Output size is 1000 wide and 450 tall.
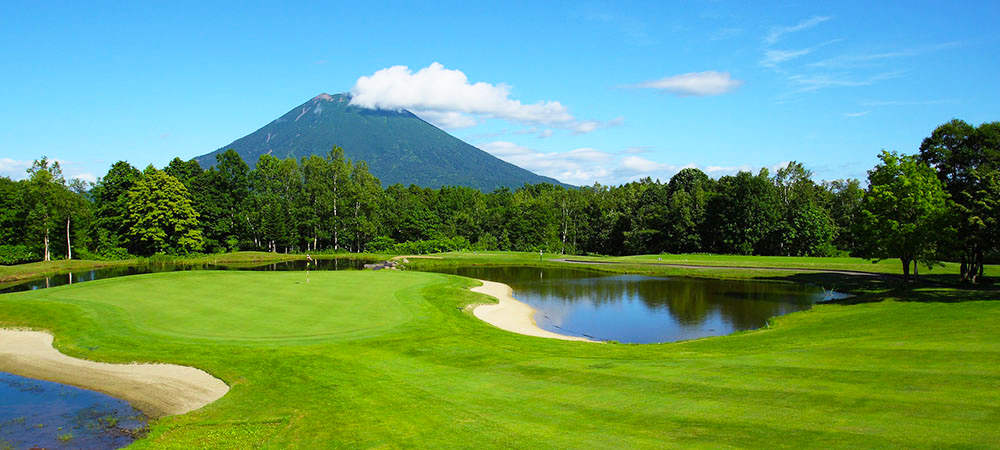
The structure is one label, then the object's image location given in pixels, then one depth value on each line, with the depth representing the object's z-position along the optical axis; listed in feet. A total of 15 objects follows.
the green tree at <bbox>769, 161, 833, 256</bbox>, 258.37
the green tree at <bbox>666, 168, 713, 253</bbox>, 290.76
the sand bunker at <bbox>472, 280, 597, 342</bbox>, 93.15
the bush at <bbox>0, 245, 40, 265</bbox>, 222.07
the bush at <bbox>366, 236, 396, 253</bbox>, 313.32
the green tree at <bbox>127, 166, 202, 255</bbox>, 248.52
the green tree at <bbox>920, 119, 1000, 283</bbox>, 106.22
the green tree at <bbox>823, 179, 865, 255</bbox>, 288.10
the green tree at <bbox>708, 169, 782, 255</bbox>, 266.16
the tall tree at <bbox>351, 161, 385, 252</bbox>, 311.27
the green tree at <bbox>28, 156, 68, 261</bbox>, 228.63
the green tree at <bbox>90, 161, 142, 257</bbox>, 250.98
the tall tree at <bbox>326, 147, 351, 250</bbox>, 311.27
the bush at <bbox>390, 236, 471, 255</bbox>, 308.19
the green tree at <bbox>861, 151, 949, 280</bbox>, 115.65
